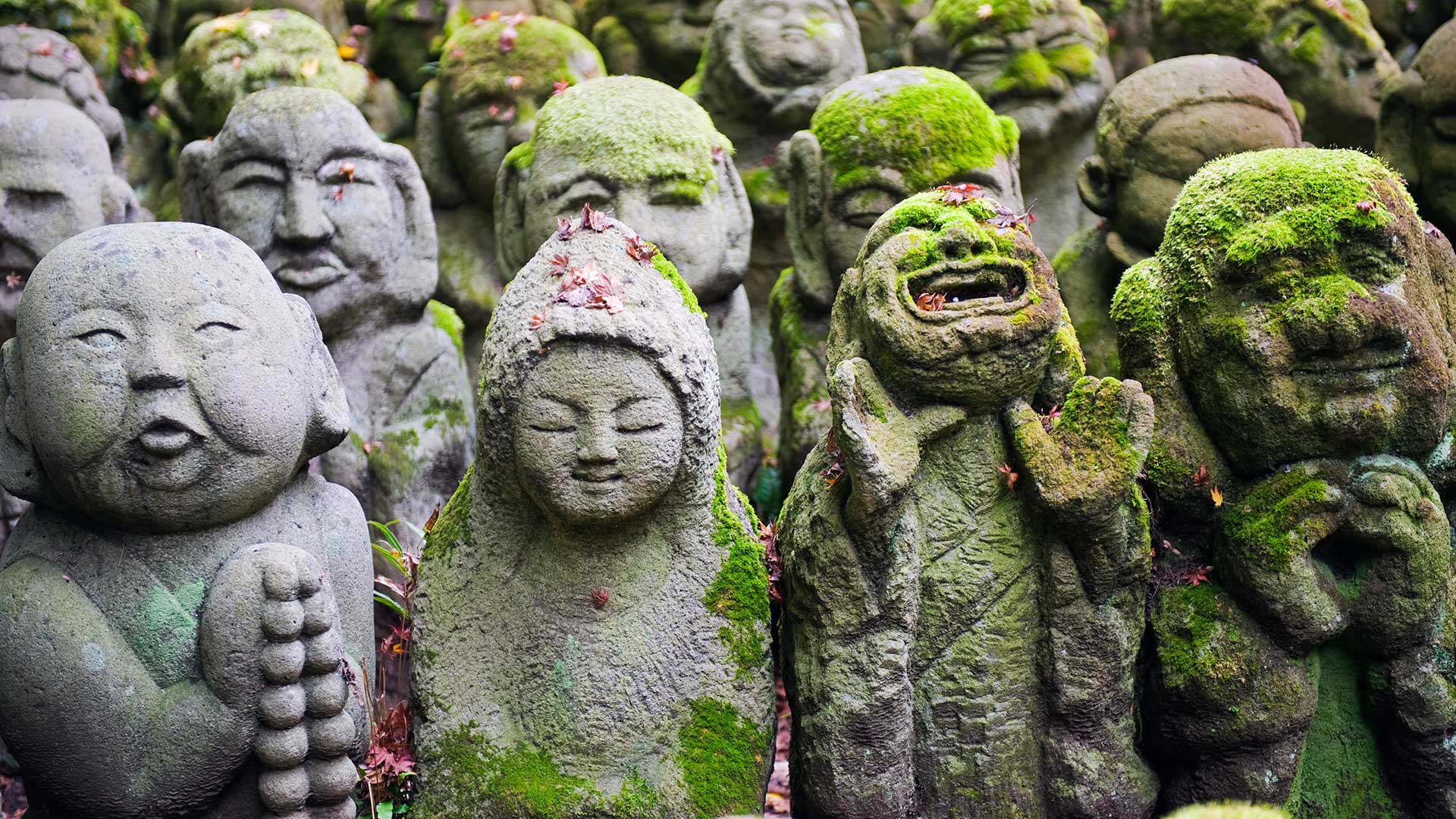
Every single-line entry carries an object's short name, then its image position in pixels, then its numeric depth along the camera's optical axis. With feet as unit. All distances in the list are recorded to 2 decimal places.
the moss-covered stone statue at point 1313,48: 27.20
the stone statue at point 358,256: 19.81
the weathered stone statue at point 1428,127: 22.30
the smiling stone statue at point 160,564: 12.64
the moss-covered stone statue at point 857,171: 20.88
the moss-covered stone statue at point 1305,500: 13.87
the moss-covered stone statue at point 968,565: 13.37
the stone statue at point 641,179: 20.40
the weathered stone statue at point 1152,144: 21.30
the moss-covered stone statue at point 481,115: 25.62
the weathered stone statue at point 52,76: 24.39
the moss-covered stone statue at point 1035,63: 27.53
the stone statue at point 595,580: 12.91
